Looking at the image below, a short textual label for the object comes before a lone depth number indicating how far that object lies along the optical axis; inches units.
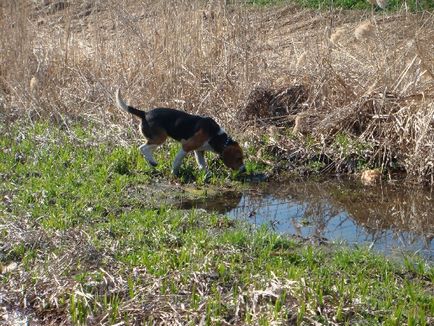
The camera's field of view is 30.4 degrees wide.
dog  329.7
